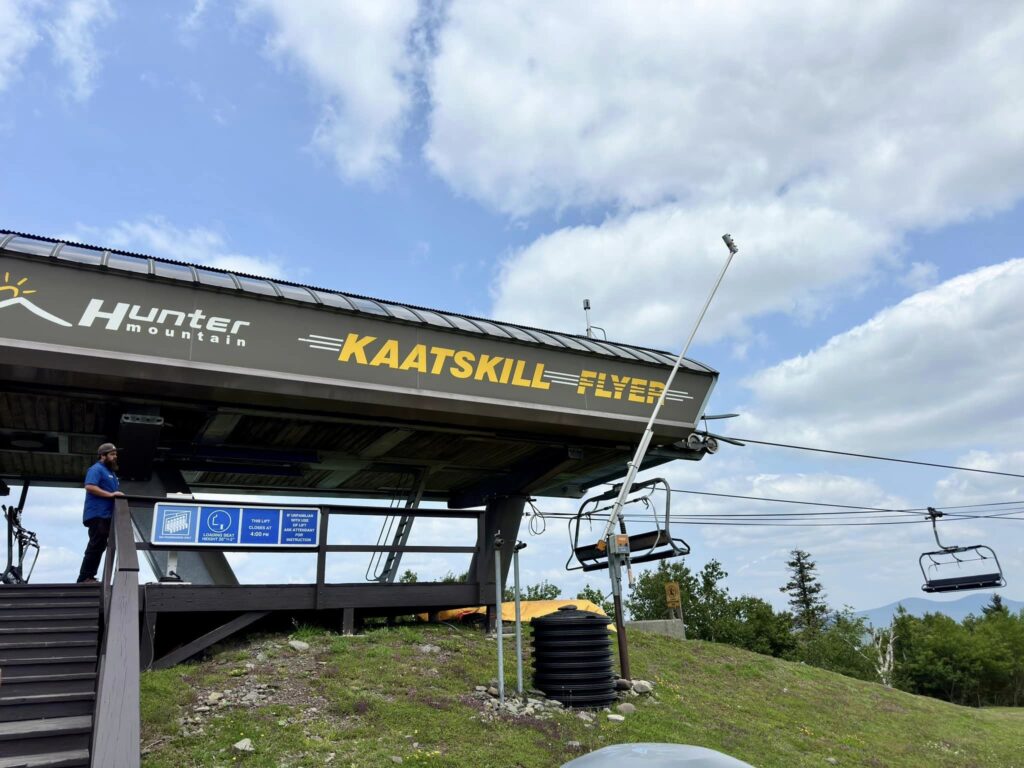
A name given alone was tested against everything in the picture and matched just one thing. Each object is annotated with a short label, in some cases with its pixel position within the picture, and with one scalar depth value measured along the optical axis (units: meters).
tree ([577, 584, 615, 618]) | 51.21
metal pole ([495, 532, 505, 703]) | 9.10
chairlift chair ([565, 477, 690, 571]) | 11.32
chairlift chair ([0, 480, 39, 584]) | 13.20
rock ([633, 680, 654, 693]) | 10.83
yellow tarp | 13.61
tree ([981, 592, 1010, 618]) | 73.13
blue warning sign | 10.20
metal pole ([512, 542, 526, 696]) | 9.12
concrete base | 18.91
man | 9.38
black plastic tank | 9.59
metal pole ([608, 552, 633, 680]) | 10.87
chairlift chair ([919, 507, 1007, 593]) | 15.96
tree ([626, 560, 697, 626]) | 50.83
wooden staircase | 5.63
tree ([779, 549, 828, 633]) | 77.12
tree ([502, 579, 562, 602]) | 45.52
